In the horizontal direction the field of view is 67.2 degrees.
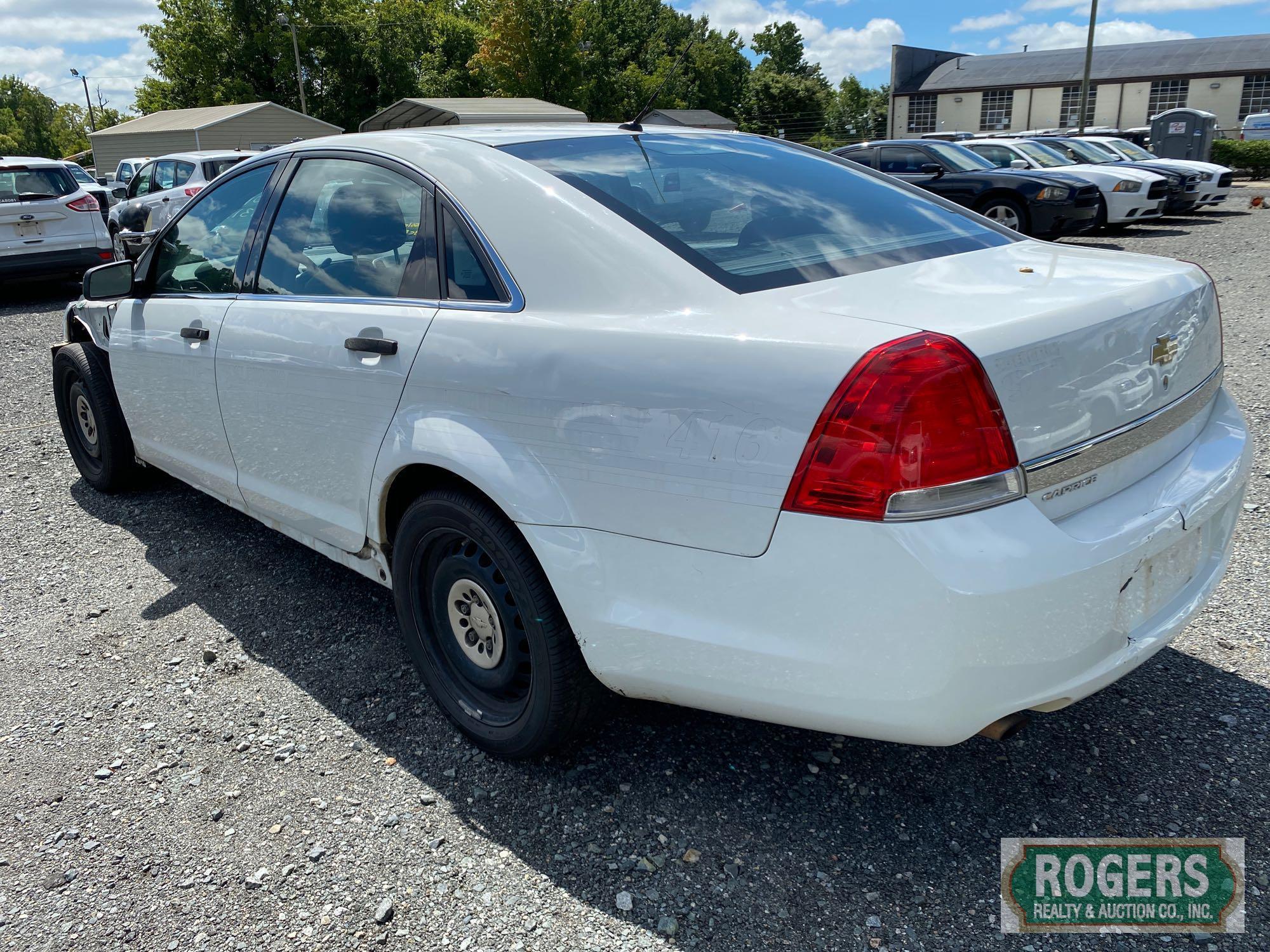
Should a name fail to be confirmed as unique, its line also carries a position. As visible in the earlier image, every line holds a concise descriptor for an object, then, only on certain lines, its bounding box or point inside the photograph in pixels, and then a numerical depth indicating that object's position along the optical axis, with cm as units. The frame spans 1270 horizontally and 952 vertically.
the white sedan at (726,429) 179
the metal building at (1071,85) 5516
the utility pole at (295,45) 4713
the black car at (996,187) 1247
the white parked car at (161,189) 1381
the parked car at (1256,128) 3528
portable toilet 2166
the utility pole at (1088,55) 3034
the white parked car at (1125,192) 1360
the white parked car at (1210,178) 1586
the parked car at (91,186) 1306
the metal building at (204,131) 3741
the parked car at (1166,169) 1524
